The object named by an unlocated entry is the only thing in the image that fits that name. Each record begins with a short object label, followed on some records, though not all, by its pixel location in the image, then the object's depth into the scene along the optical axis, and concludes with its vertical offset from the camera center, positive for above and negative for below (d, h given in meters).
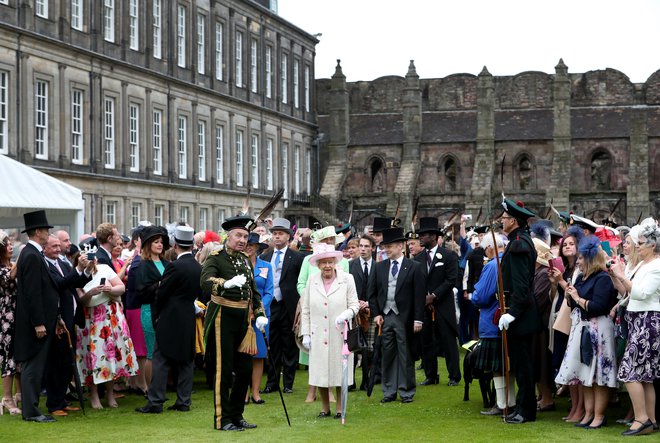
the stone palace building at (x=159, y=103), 33.31 +4.06
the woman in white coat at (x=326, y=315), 11.66 -1.14
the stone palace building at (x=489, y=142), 52.97 +3.54
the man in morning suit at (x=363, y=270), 13.98 -0.78
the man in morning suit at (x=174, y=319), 12.06 -1.21
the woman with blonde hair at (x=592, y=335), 10.73 -1.25
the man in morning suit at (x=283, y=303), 14.22 -1.22
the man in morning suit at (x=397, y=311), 12.85 -1.19
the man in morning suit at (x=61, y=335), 11.95 -1.37
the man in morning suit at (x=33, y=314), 11.51 -1.10
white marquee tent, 15.12 +0.20
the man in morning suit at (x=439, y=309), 14.78 -1.36
